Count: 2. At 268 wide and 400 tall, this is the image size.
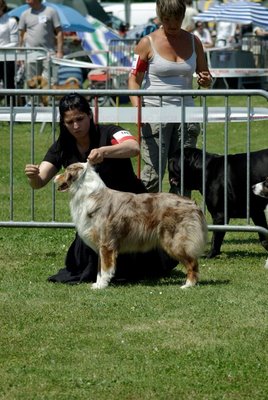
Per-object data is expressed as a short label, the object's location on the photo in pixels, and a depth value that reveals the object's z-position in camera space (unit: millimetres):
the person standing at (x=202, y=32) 30031
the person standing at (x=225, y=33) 28359
